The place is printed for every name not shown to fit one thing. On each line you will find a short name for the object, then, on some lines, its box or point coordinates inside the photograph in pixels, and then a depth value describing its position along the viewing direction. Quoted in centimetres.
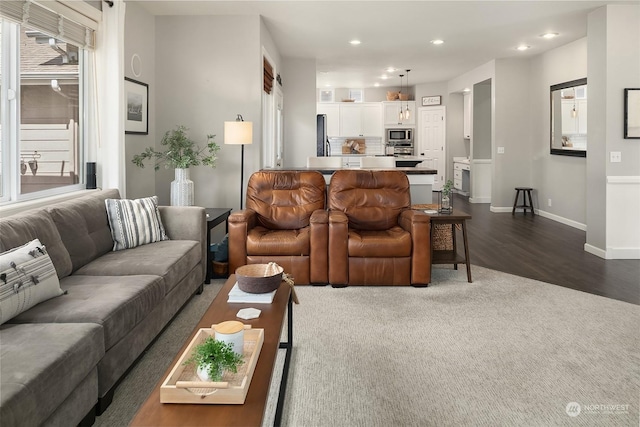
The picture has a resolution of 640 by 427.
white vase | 477
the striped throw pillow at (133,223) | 364
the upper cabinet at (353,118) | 1257
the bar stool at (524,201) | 870
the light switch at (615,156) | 533
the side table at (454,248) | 447
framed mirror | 705
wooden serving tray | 151
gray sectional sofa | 172
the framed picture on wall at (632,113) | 525
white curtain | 430
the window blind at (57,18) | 324
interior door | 1209
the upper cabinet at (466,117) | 1147
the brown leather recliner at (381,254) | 425
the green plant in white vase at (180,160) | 478
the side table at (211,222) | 454
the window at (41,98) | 335
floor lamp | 502
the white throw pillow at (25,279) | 213
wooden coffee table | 142
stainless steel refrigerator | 1105
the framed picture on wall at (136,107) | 491
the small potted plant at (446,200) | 468
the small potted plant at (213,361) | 158
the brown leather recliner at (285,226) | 430
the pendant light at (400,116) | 1190
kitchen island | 564
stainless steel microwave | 1252
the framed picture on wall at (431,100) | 1202
